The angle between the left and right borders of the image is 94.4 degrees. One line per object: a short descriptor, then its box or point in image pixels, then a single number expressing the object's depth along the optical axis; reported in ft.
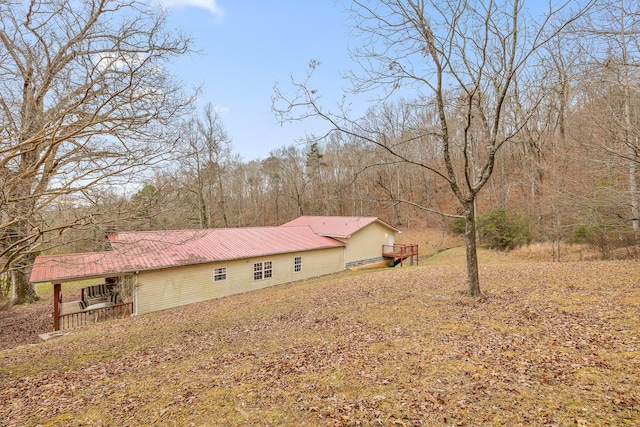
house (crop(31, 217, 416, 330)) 35.50
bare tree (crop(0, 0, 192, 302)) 16.25
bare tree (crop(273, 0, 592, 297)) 21.22
